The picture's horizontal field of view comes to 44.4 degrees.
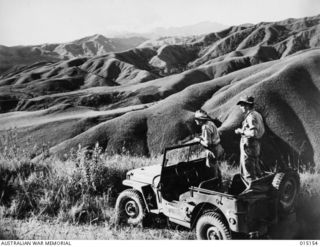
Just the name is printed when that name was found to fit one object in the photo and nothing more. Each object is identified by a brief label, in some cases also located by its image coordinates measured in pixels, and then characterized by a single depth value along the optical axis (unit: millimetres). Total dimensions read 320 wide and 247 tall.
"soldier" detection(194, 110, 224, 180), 5488
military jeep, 4273
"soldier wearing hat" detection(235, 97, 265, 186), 5113
